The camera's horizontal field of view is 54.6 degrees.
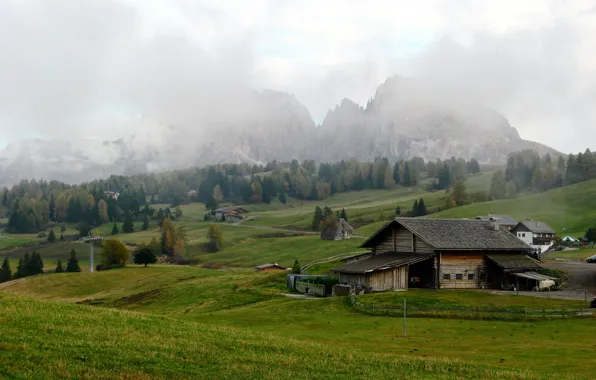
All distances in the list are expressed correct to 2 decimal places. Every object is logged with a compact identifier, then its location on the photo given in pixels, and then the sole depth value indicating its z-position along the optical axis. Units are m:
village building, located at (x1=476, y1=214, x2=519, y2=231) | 139.50
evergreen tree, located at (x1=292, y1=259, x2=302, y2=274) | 79.78
